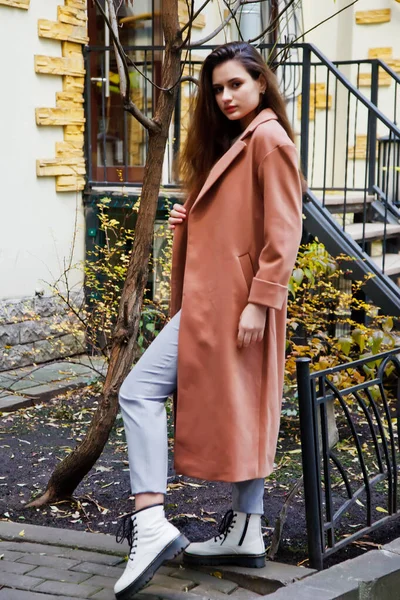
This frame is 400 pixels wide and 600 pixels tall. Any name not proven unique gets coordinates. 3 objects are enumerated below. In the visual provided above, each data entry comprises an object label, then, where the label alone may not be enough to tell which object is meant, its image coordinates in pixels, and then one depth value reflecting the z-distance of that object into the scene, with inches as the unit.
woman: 121.5
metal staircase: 271.1
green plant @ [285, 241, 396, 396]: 224.2
